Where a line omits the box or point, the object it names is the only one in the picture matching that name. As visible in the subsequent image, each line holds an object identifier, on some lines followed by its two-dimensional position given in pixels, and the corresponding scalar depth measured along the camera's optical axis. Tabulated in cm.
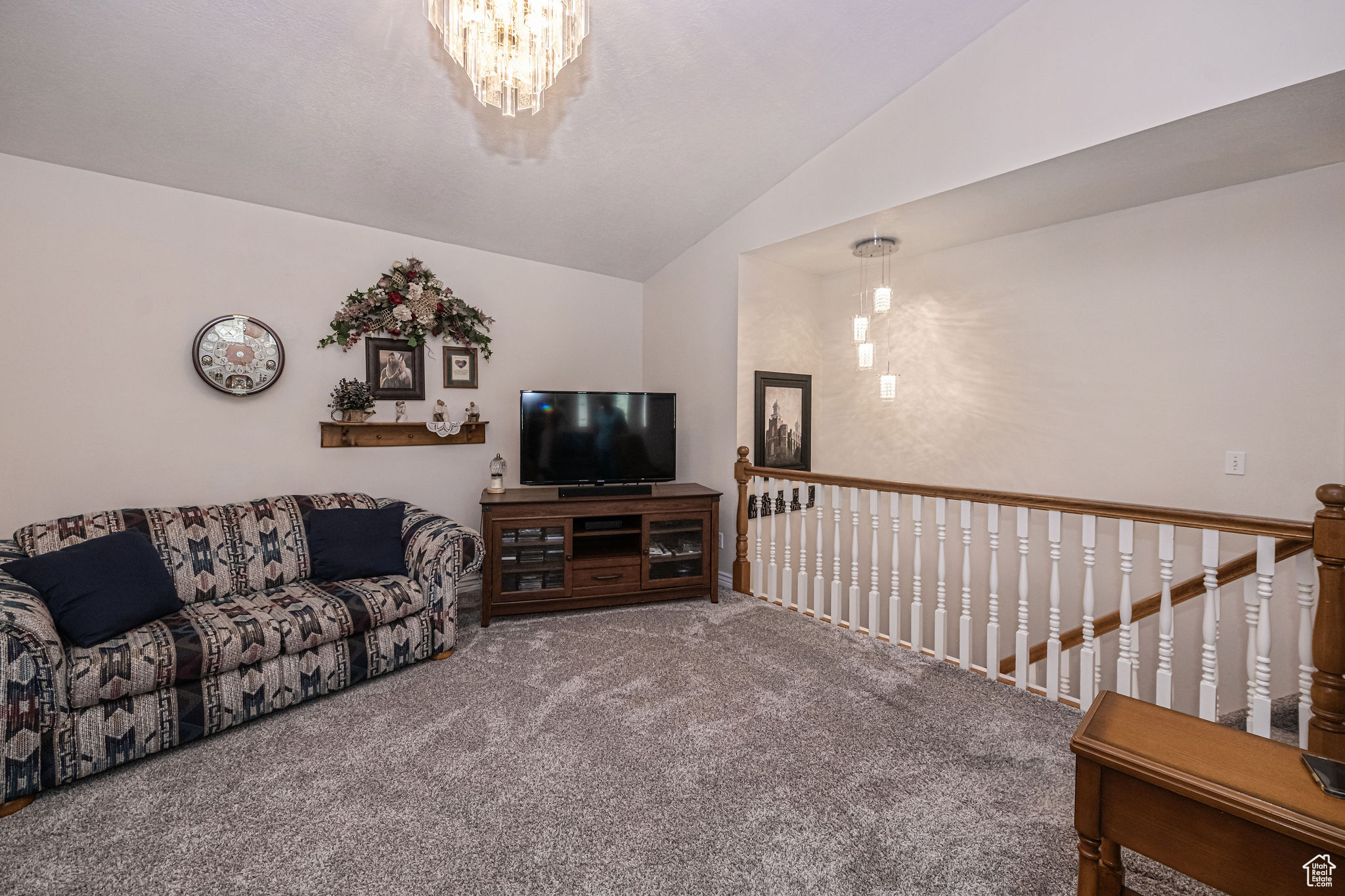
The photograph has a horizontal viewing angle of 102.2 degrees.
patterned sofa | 171
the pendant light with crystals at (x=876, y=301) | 333
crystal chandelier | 162
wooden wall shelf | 342
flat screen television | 356
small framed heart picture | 382
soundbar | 354
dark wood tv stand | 327
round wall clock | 300
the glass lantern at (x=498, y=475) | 359
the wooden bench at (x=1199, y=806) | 91
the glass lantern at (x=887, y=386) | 353
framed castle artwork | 394
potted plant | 336
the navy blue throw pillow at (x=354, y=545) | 275
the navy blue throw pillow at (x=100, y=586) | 193
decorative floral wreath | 344
